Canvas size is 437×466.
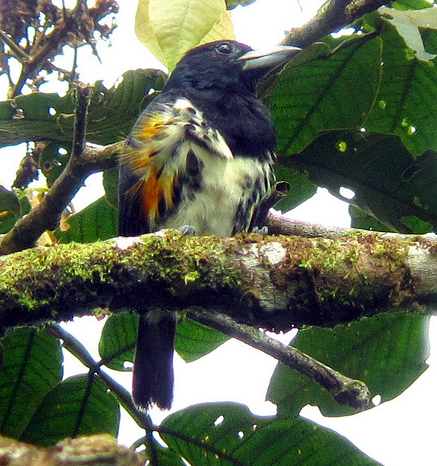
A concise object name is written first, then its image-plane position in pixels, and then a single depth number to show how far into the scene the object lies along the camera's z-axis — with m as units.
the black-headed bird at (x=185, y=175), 5.57
